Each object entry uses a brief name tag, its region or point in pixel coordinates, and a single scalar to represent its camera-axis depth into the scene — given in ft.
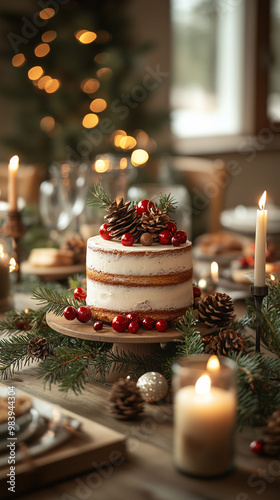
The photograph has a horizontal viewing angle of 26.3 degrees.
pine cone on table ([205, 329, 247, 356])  3.14
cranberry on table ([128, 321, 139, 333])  3.14
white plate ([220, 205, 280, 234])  6.63
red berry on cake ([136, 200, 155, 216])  3.45
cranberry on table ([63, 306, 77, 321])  3.35
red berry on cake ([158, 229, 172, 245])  3.36
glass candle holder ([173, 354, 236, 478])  2.18
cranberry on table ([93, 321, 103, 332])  3.19
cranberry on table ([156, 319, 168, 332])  3.18
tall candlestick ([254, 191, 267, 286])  3.14
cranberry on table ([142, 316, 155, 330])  3.21
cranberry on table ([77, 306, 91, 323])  3.34
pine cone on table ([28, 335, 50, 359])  3.41
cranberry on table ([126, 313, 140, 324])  3.22
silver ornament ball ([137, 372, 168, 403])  2.99
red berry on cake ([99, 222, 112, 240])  3.49
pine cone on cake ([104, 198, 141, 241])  3.40
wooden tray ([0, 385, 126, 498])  2.25
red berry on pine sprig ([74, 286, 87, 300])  3.70
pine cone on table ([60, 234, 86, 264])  5.57
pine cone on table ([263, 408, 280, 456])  2.48
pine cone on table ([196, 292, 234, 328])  3.33
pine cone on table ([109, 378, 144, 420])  2.78
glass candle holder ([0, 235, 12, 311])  4.63
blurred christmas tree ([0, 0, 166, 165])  10.95
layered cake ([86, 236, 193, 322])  3.27
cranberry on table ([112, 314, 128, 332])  3.17
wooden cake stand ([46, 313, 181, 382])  3.07
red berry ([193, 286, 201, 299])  3.65
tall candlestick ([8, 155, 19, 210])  5.19
